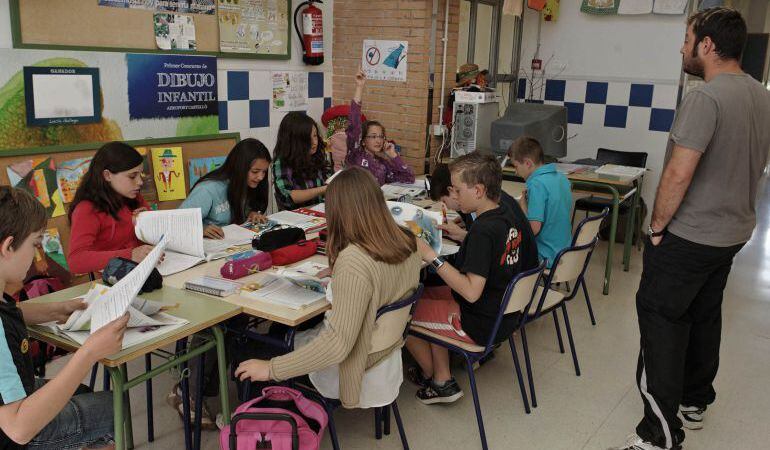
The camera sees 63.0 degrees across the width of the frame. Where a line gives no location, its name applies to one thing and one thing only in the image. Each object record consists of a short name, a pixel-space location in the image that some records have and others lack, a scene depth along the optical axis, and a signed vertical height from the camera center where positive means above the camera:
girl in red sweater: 2.43 -0.54
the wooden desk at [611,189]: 4.26 -0.68
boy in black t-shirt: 2.33 -0.65
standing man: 2.08 -0.39
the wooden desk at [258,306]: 2.00 -0.72
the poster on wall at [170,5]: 3.44 +0.40
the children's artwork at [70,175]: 3.29 -0.52
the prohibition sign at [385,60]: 4.85 +0.19
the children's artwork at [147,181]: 3.70 -0.61
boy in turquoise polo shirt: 3.25 -0.57
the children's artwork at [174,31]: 3.65 +0.26
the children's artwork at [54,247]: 3.27 -0.89
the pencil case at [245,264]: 2.29 -0.67
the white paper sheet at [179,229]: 2.48 -0.59
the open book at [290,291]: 2.10 -0.71
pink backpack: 1.78 -0.98
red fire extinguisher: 4.57 +0.36
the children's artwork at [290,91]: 4.54 -0.07
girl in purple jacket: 4.16 -0.44
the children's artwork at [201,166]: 3.99 -0.55
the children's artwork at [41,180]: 3.11 -0.53
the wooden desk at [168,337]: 1.71 -0.72
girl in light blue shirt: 2.99 -0.51
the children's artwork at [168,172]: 3.79 -0.57
